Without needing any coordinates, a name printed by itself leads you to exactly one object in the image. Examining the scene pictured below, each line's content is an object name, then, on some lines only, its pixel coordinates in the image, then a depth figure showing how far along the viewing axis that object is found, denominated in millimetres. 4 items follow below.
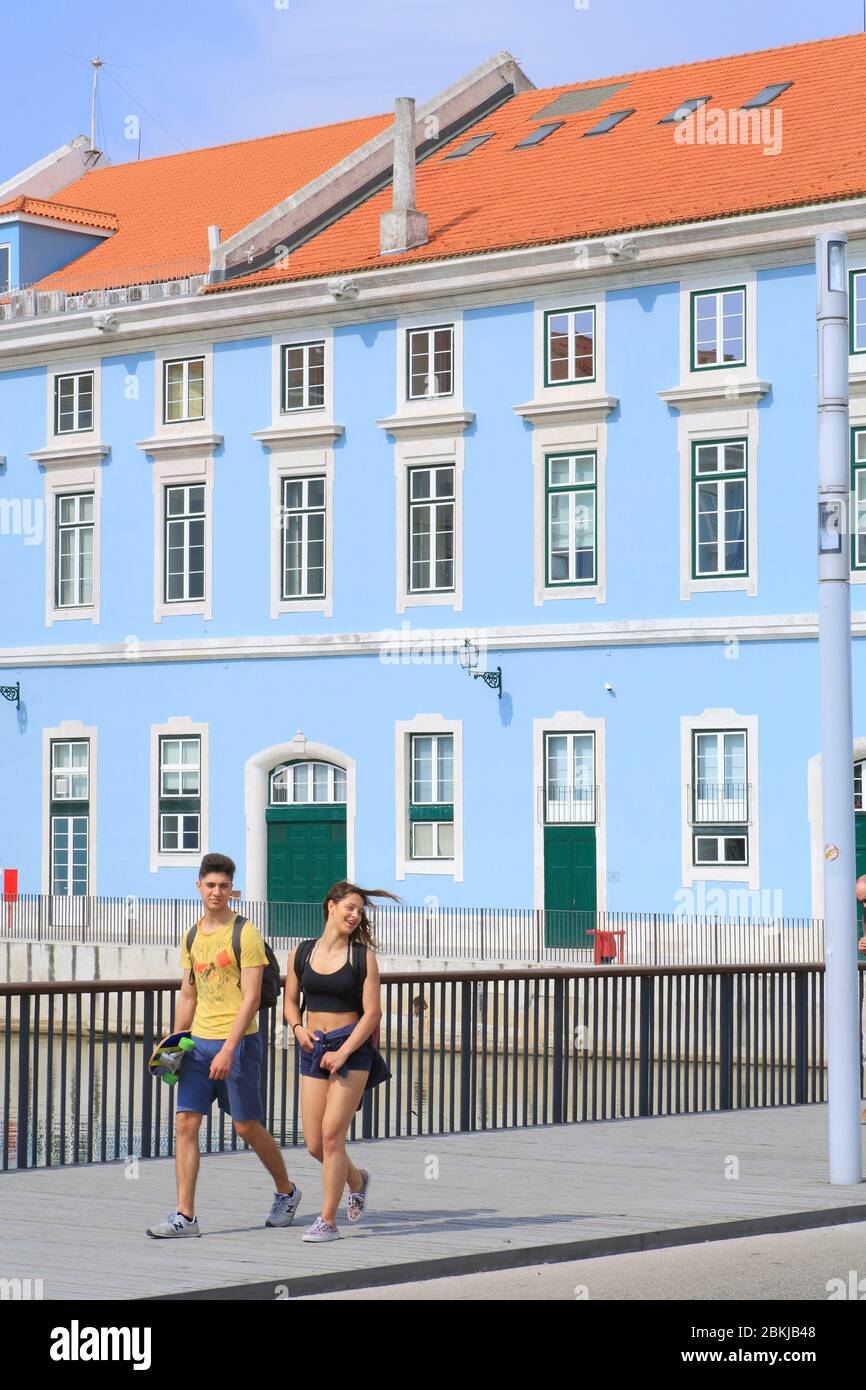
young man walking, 11883
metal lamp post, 14562
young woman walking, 11984
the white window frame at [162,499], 42000
